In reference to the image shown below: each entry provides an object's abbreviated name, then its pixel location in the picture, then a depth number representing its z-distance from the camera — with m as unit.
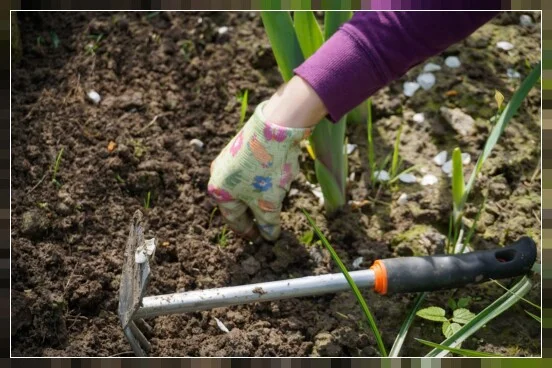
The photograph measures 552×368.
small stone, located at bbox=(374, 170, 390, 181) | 1.11
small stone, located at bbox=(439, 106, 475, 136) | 1.14
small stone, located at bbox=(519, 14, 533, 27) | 1.23
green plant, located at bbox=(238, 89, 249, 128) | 1.10
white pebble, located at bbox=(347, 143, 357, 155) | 1.14
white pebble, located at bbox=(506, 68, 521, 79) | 1.19
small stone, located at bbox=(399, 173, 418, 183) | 1.12
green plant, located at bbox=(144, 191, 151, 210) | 1.07
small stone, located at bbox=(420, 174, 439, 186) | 1.11
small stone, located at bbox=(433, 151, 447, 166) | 1.13
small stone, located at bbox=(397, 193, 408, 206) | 1.10
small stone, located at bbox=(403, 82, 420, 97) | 1.17
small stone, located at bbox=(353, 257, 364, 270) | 1.05
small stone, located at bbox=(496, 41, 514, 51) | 1.20
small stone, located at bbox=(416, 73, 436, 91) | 1.18
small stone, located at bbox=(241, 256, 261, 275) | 1.04
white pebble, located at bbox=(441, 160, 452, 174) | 1.12
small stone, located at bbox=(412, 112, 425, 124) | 1.16
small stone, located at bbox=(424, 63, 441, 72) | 1.19
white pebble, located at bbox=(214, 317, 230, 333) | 1.00
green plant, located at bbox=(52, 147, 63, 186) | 1.06
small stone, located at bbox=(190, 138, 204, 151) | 1.12
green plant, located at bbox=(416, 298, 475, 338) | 0.99
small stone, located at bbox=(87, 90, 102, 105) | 1.13
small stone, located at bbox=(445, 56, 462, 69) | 1.19
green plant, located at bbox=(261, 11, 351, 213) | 1.00
